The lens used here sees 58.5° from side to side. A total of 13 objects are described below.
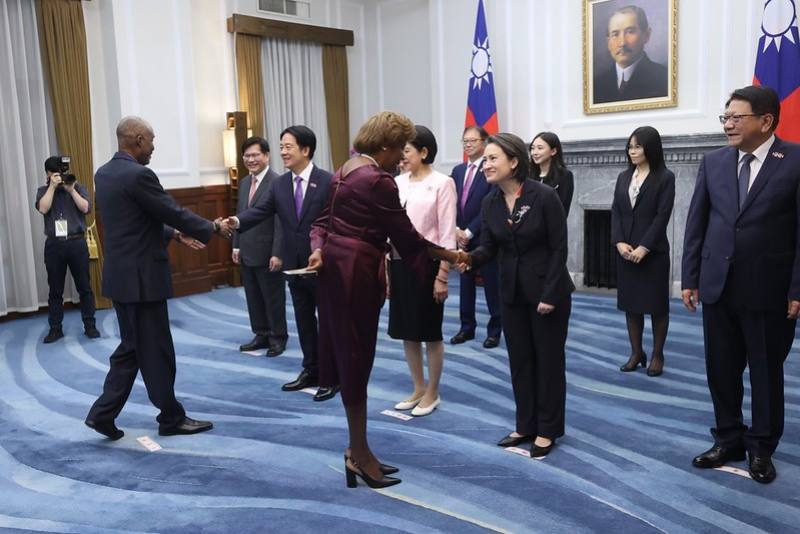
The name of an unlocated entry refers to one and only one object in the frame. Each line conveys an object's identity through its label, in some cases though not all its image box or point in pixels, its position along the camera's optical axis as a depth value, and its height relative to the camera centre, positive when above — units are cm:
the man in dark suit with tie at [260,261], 510 -72
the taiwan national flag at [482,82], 777 +77
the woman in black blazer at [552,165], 507 -11
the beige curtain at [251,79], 838 +99
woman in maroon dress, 284 -37
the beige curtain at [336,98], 934 +80
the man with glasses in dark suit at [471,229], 517 -55
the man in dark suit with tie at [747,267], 286 -52
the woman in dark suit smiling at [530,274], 314 -54
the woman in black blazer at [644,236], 435 -56
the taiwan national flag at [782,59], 593 +66
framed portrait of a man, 672 +87
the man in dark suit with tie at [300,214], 427 -32
